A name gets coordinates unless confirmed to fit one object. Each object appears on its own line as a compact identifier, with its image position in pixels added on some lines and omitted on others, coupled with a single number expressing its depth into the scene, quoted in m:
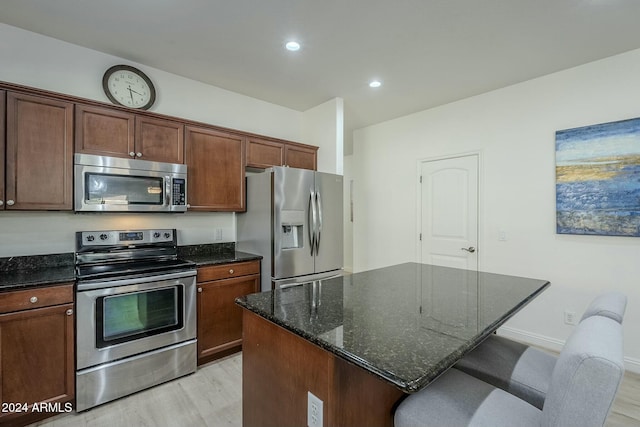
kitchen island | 0.93
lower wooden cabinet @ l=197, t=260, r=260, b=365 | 2.52
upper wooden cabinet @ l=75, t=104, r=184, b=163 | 2.23
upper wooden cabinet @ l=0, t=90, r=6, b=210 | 1.92
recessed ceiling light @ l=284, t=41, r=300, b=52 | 2.39
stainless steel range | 1.98
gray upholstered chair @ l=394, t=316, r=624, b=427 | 0.76
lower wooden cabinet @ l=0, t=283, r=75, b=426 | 1.75
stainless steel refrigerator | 2.82
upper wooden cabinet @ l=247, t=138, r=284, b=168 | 3.13
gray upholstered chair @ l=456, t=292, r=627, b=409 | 1.20
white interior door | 3.46
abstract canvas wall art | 2.47
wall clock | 2.58
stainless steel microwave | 2.19
